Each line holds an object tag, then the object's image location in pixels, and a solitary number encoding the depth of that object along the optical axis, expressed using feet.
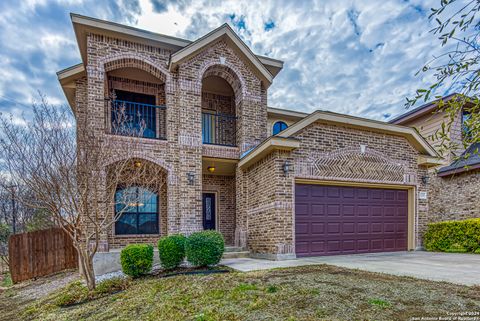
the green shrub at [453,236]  32.73
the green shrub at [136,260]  22.86
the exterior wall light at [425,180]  36.11
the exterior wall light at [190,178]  32.94
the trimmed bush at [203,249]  23.29
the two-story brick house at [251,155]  30.14
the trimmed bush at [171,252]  24.23
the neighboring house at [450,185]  40.65
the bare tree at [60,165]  19.83
